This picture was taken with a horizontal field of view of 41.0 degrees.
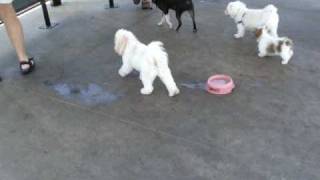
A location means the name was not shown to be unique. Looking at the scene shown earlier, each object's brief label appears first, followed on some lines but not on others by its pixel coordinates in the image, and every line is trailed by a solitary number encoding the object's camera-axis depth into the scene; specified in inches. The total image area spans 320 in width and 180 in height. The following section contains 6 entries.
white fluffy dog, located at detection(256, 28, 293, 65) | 149.9
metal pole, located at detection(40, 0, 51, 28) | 193.6
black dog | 176.2
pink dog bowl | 137.0
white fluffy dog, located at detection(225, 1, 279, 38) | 161.3
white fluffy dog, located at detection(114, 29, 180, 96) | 131.0
